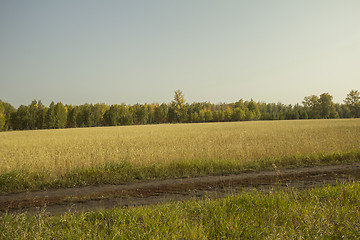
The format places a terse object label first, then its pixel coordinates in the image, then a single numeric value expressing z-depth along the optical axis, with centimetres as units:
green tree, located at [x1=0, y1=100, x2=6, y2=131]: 6981
